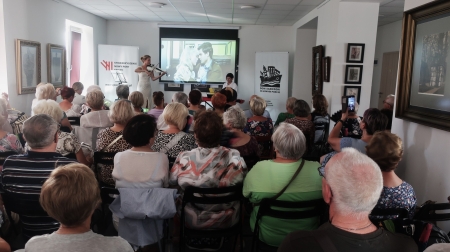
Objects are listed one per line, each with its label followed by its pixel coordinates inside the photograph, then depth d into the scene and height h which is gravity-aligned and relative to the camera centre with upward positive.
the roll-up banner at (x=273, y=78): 9.04 +0.20
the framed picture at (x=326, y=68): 5.66 +0.32
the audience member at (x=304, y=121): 4.01 -0.40
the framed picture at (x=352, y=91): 5.49 -0.04
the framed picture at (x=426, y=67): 2.63 +0.21
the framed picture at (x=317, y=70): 6.21 +0.33
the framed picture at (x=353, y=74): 5.42 +0.23
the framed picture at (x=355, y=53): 5.32 +0.56
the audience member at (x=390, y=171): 1.98 -0.49
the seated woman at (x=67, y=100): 4.51 -0.31
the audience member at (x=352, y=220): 1.23 -0.49
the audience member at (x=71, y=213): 1.21 -0.50
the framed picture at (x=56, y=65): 6.29 +0.22
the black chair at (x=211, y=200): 2.16 -0.75
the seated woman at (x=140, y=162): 2.28 -0.55
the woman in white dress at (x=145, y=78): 7.61 +0.05
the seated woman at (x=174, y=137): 2.84 -0.47
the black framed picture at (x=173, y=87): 9.60 -0.15
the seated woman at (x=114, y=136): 2.76 -0.49
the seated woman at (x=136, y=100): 4.28 -0.25
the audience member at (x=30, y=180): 2.01 -0.61
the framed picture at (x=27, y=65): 5.32 +0.16
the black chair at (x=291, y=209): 1.99 -0.75
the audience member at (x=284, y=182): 2.10 -0.60
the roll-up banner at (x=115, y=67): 8.70 +0.31
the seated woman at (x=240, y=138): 3.05 -0.50
